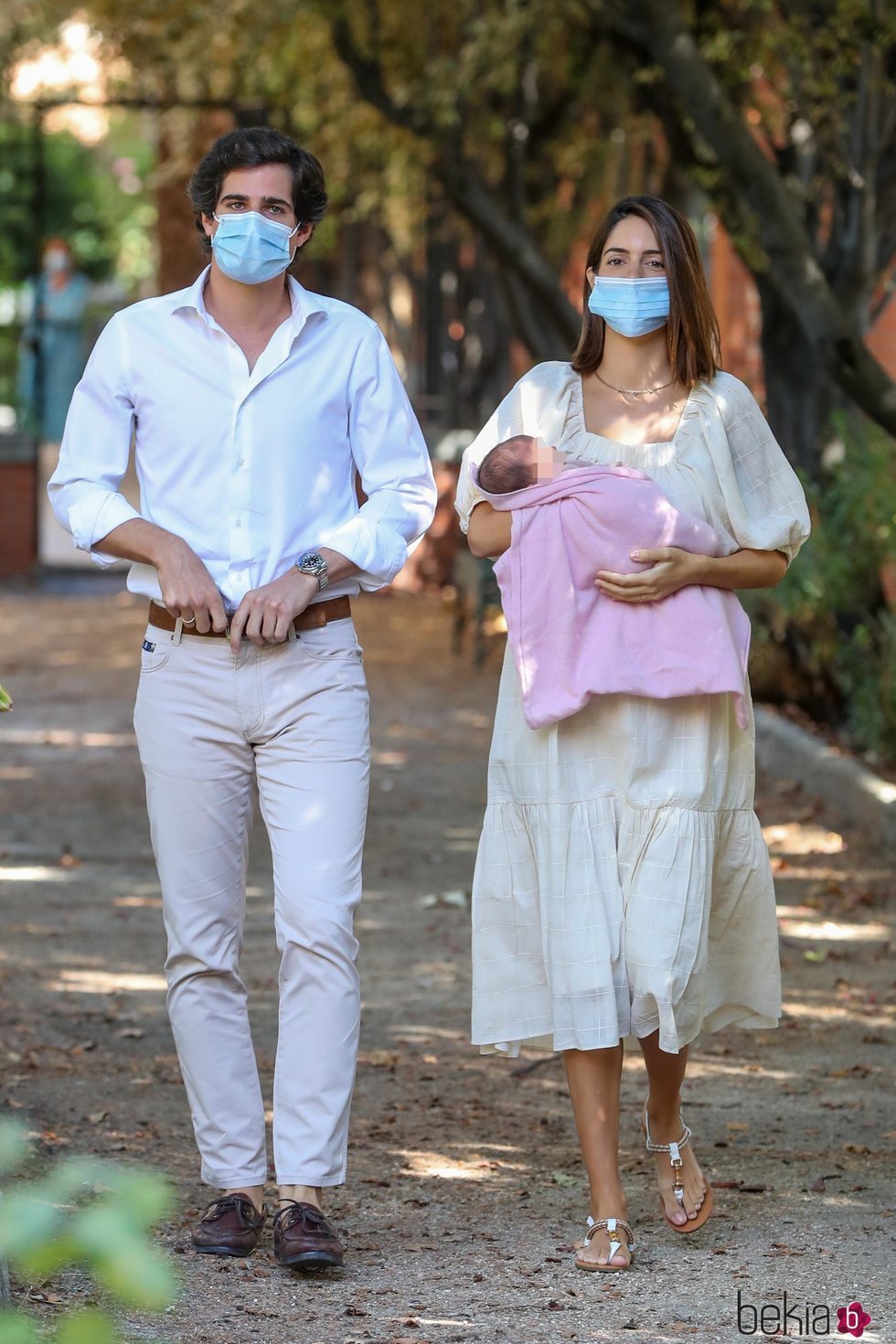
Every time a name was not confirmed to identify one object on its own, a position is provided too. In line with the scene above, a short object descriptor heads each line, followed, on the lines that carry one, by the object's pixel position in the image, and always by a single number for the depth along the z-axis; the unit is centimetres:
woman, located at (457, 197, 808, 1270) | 720
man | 728
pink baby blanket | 721
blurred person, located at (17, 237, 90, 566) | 4256
